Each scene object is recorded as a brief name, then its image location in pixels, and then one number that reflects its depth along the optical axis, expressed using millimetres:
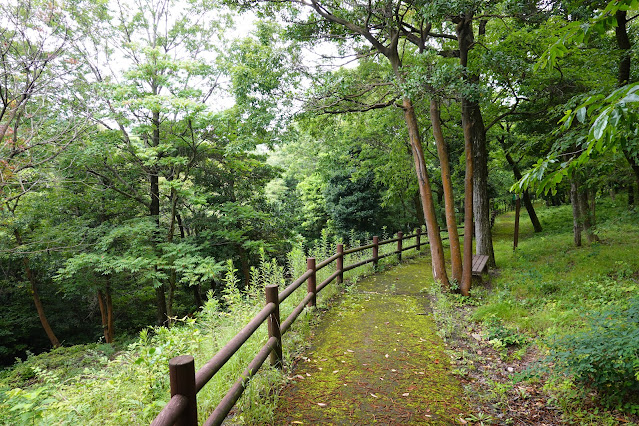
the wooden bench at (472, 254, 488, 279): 7707
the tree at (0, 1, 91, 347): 4930
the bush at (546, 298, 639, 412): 2900
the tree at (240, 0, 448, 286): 6973
